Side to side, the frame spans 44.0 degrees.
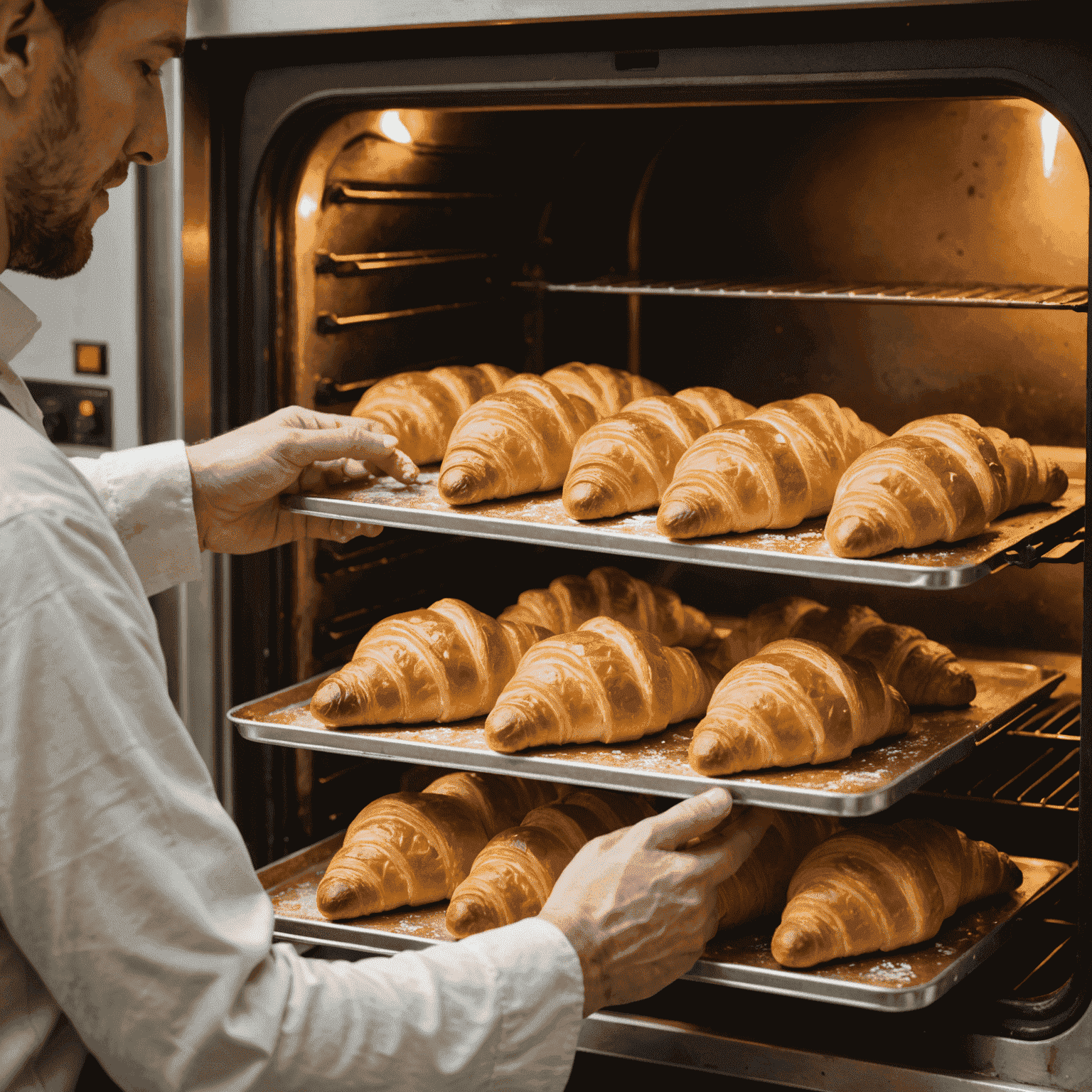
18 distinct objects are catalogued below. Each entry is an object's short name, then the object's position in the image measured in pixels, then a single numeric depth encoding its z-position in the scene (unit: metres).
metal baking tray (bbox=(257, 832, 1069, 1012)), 1.48
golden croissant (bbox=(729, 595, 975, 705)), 1.84
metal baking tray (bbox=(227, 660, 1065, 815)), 1.49
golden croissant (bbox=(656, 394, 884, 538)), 1.58
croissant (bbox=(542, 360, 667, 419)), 2.09
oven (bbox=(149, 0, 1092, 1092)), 1.57
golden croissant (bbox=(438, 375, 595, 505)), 1.72
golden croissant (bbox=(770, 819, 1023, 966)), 1.54
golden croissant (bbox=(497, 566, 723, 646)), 2.05
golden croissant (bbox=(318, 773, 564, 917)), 1.72
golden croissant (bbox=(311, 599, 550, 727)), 1.75
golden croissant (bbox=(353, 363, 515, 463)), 1.97
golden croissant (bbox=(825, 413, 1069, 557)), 1.50
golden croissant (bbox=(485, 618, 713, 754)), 1.62
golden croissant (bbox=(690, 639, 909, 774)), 1.54
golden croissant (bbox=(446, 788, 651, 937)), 1.65
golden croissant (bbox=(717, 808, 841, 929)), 1.66
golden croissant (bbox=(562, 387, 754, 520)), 1.67
